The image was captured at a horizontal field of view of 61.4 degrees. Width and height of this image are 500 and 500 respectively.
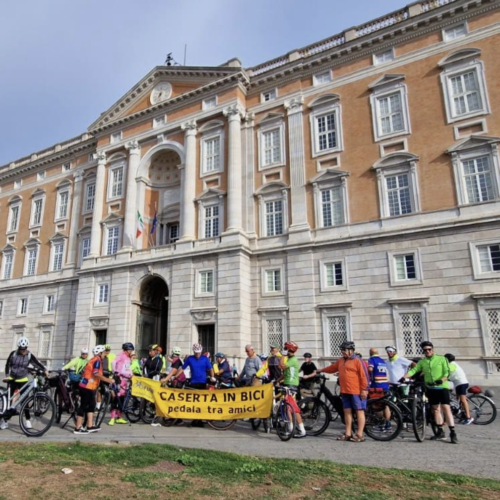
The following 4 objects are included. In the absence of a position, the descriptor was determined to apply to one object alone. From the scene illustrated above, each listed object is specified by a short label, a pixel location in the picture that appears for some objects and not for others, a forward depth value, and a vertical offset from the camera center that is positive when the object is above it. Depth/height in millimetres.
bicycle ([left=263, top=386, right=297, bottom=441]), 8766 -1102
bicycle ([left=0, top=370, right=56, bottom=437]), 9242 -939
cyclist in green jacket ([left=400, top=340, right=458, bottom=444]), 8875 -527
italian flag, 28703 +9162
